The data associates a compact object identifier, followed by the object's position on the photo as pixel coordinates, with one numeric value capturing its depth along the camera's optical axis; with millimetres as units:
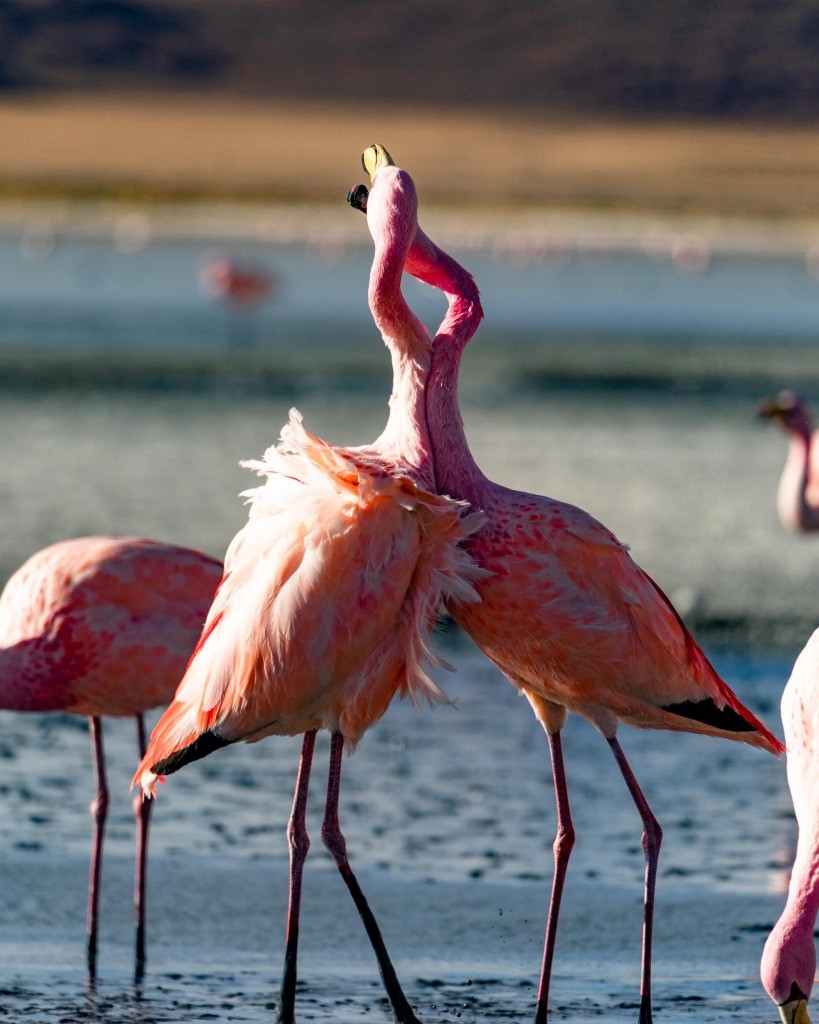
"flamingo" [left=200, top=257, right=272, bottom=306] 57594
